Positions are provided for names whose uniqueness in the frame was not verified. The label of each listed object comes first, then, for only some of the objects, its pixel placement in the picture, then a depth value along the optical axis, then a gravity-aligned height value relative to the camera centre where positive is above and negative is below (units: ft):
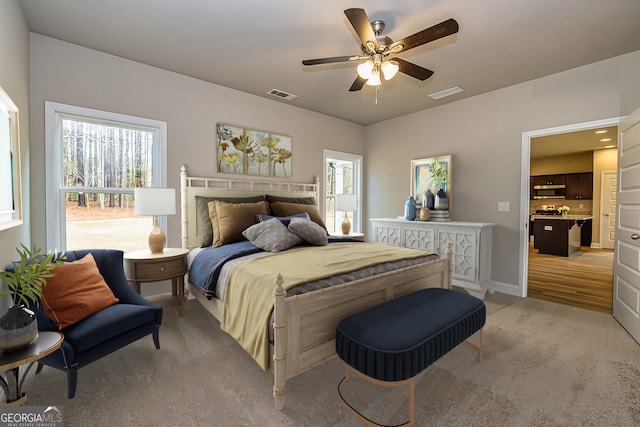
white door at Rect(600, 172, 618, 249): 23.59 -0.13
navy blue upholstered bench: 4.93 -2.42
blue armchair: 5.75 -2.65
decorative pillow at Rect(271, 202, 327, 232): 11.99 -0.13
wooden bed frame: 5.52 -2.27
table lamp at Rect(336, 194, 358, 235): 15.21 +0.19
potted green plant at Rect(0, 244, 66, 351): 4.53 -1.81
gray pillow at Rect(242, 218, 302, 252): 9.28 -1.00
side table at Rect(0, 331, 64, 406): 4.45 -2.41
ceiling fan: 6.22 +3.88
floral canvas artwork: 12.66 +2.53
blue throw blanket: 8.13 -1.72
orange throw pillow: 6.15 -2.02
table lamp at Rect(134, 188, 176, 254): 9.21 +0.00
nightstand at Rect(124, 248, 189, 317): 8.71 -2.02
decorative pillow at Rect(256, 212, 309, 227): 10.83 -0.49
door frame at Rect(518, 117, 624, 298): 12.07 -0.01
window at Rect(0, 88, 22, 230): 5.86 +0.83
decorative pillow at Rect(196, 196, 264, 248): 10.73 -0.29
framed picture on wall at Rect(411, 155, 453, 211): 14.44 +1.63
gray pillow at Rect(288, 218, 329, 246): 9.98 -0.86
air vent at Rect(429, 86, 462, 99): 12.61 +5.16
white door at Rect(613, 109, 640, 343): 8.44 -0.75
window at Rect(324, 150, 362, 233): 17.22 +1.46
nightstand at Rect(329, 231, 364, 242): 14.44 -1.48
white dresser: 11.89 -1.68
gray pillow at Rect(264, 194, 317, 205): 12.86 +0.31
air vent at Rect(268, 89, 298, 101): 12.94 +5.15
